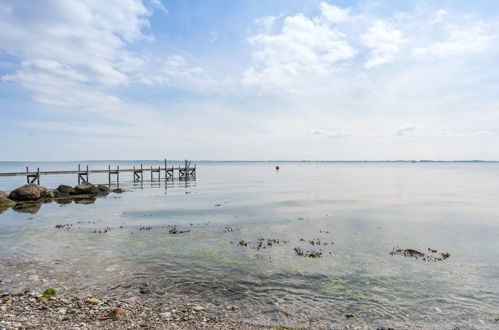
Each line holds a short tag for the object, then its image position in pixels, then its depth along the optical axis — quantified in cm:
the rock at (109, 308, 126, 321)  860
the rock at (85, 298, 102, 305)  983
